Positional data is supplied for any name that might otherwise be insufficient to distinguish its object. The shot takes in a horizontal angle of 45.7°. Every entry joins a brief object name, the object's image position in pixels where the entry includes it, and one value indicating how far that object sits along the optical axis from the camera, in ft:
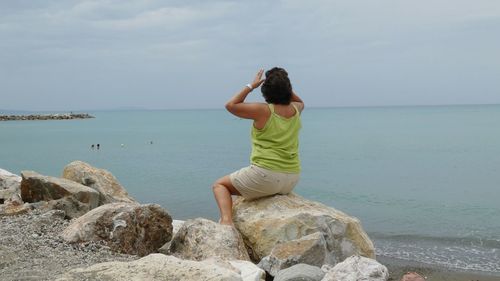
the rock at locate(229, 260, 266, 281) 20.01
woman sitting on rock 25.75
